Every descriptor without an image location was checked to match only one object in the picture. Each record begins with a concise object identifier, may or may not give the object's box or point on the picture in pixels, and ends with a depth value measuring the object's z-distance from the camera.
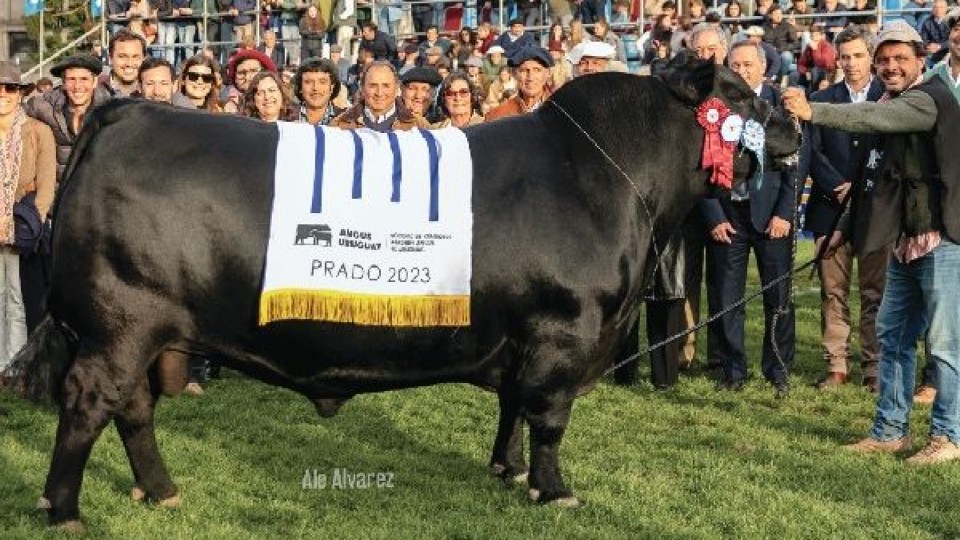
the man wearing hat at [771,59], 19.77
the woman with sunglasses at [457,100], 9.63
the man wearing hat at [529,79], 9.51
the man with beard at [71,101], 9.24
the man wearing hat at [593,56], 10.19
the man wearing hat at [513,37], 21.97
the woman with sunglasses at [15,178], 8.77
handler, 6.70
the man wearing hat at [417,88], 10.01
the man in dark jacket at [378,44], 23.91
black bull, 5.65
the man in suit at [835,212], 9.44
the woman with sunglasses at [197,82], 9.95
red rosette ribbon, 6.29
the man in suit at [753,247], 9.16
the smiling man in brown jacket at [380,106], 9.44
